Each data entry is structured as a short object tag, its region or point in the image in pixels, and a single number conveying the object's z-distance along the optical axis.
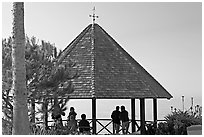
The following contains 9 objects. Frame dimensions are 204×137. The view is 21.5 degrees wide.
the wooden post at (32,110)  14.08
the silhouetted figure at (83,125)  16.06
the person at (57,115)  14.43
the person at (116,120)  16.76
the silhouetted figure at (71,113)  16.12
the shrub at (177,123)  15.61
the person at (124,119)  16.66
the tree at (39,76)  14.04
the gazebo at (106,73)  16.42
